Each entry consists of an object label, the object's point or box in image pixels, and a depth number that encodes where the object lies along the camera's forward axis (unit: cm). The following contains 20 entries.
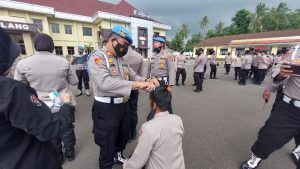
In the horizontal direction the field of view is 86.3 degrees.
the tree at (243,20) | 4262
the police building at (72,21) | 1734
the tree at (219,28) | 4988
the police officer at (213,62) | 1017
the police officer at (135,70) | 304
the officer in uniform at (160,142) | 136
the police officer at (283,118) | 192
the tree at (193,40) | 5703
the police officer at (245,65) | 827
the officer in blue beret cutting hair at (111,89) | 178
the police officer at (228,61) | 1171
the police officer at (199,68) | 698
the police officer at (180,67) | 845
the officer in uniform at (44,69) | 205
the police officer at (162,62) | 370
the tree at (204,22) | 5656
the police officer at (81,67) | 601
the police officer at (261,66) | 822
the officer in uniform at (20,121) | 85
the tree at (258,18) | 3822
